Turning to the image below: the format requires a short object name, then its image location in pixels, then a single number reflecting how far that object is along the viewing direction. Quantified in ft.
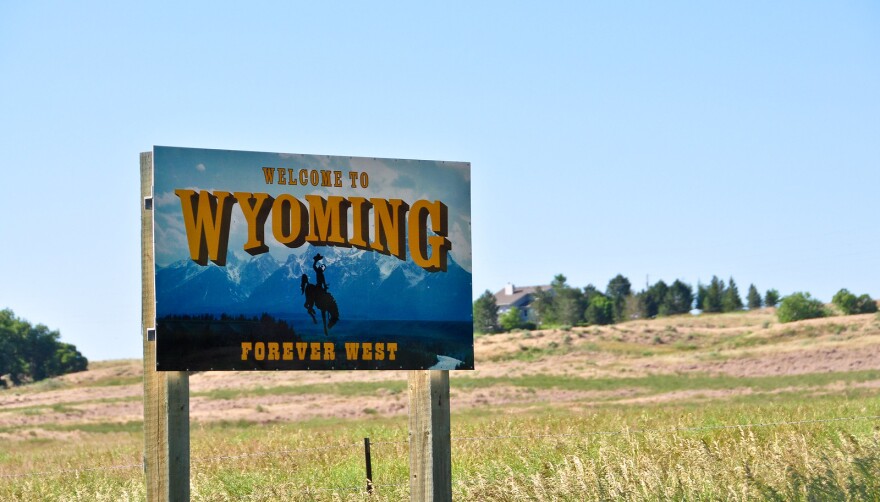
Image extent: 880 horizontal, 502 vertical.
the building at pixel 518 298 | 572.51
